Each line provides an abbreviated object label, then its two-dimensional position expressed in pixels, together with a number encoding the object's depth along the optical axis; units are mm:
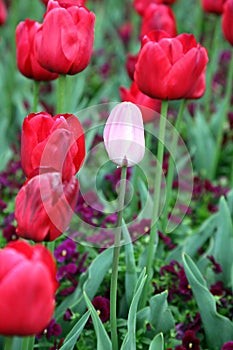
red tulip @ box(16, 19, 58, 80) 1090
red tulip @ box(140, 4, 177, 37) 1267
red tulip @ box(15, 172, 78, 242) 820
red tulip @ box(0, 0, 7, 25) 1524
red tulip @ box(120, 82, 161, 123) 1122
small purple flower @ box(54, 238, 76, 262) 1136
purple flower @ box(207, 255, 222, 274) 1121
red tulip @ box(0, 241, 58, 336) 737
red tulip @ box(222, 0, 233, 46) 1197
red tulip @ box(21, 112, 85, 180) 865
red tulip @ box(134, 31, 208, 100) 973
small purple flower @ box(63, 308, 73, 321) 1045
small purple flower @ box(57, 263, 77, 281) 1107
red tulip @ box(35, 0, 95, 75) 989
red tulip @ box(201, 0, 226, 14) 1399
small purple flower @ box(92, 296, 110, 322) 1036
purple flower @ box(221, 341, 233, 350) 1001
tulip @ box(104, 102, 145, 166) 883
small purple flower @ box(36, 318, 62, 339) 1025
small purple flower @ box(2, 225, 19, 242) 1136
